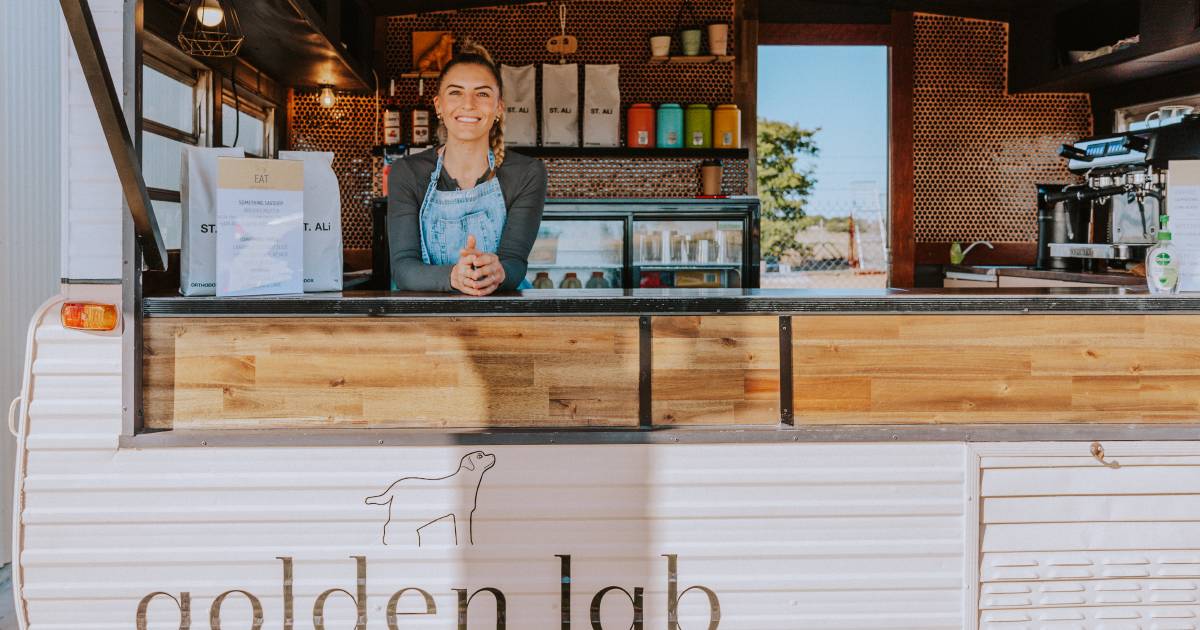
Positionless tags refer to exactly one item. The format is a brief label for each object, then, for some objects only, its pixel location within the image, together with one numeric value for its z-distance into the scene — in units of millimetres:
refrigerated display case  4520
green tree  6426
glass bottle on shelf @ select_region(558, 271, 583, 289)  4605
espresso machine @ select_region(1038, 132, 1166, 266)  3877
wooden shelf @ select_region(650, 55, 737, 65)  5352
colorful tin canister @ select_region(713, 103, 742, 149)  5297
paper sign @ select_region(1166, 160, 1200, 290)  2227
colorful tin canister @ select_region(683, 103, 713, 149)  5305
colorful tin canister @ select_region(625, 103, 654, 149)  5270
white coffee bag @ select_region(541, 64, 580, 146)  5254
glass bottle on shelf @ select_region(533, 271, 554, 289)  4641
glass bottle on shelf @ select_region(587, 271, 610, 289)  4641
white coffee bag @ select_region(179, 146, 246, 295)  2008
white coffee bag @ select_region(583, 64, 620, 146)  5238
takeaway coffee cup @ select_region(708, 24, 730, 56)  5297
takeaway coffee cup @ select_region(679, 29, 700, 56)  5320
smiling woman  2418
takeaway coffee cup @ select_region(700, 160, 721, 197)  5234
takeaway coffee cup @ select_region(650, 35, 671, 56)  5301
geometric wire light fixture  2520
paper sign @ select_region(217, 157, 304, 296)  1994
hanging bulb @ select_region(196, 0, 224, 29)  2514
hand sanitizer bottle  2156
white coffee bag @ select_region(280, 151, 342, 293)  2150
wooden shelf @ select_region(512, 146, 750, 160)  5238
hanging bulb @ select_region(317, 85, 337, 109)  4918
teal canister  5277
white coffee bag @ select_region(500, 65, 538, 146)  5289
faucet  5695
